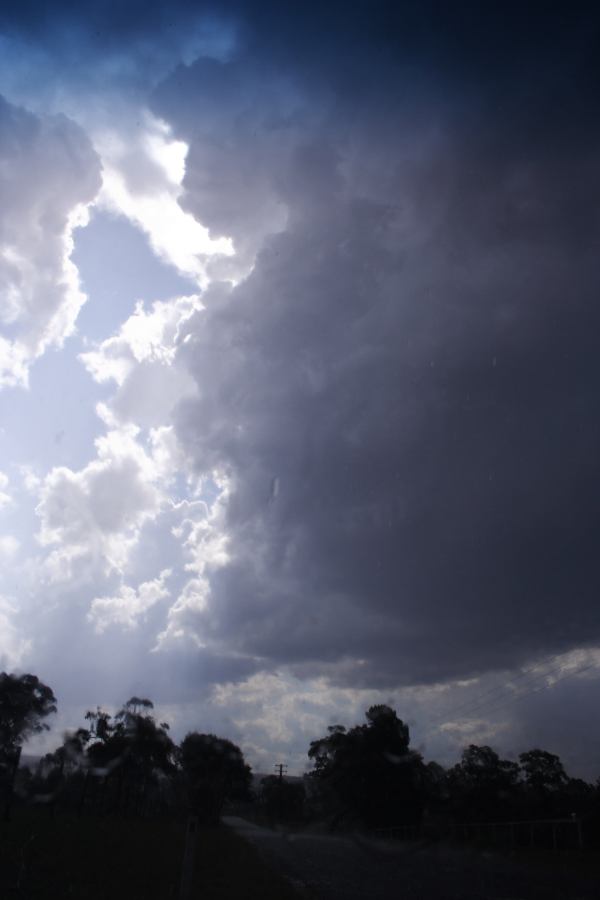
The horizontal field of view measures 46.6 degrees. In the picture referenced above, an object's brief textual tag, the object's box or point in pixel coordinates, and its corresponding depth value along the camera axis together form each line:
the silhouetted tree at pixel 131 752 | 100.19
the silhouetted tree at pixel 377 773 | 73.38
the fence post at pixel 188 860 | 11.77
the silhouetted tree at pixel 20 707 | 73.81
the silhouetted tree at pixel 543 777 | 70.31
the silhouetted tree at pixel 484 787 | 71.62
